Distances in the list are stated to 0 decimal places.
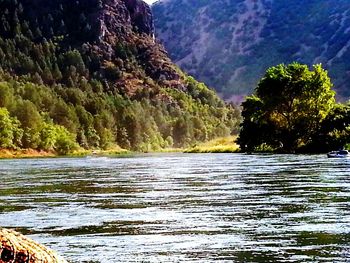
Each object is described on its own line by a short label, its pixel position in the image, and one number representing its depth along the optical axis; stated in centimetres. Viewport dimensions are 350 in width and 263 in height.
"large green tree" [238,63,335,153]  12288
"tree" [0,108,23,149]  18000
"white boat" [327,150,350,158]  8128
